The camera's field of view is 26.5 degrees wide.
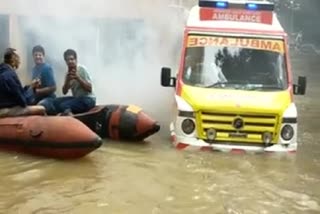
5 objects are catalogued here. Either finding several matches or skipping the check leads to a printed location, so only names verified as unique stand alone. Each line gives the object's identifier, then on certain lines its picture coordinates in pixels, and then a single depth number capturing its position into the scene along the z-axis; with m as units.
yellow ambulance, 10.33
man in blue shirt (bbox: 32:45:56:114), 11.16
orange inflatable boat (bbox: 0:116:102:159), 9.57
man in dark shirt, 9.95
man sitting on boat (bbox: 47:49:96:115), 11.06
